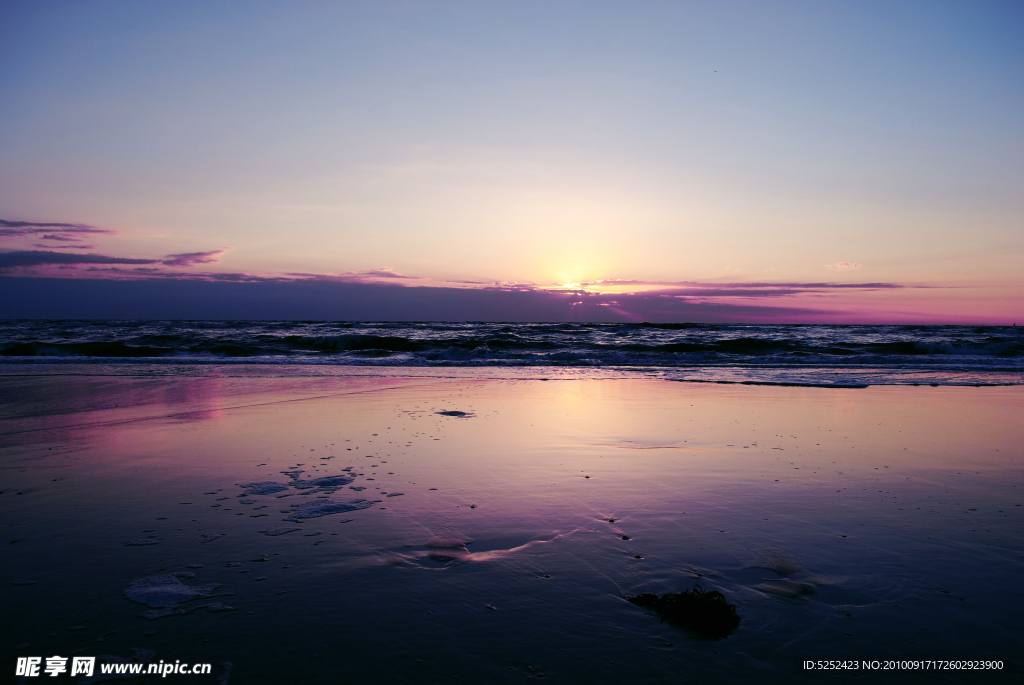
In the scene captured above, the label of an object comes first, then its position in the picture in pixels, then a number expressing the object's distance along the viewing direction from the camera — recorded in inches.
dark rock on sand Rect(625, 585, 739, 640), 94.6
